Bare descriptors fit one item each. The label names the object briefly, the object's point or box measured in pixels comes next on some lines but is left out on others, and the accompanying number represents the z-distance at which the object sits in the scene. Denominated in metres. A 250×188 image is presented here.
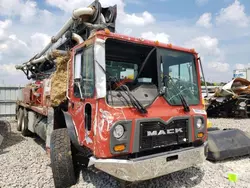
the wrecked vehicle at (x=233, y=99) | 12.30
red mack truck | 3.13
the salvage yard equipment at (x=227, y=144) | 4.97
